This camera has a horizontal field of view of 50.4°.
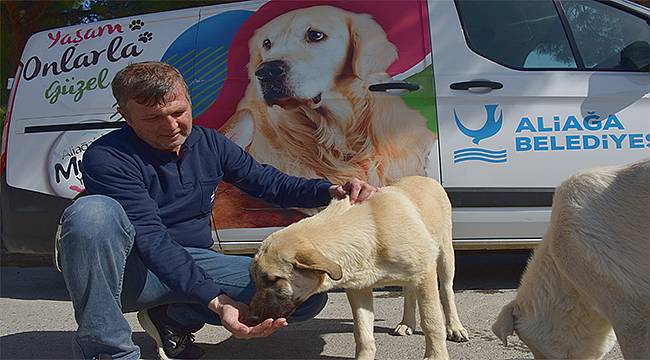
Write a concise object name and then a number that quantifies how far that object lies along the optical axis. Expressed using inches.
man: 109.9
